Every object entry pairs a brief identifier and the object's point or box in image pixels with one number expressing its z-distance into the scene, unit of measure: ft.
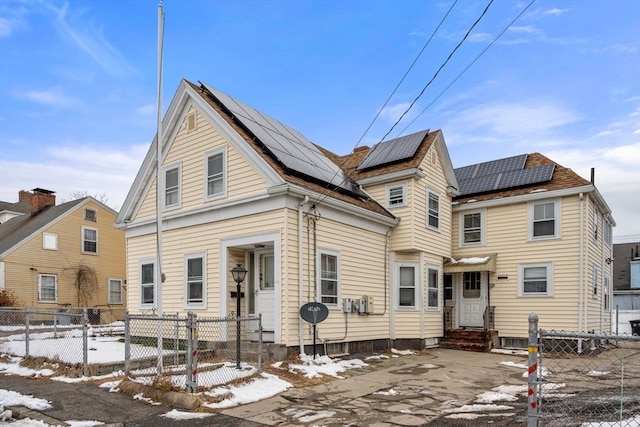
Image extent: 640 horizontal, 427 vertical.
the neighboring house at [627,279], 95.14
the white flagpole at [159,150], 32.86
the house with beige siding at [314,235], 39.55
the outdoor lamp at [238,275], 32.76
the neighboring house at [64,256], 82.48
